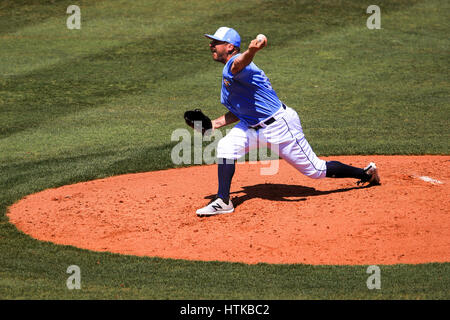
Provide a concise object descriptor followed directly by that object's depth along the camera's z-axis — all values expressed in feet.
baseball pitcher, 45.73
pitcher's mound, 42.04
